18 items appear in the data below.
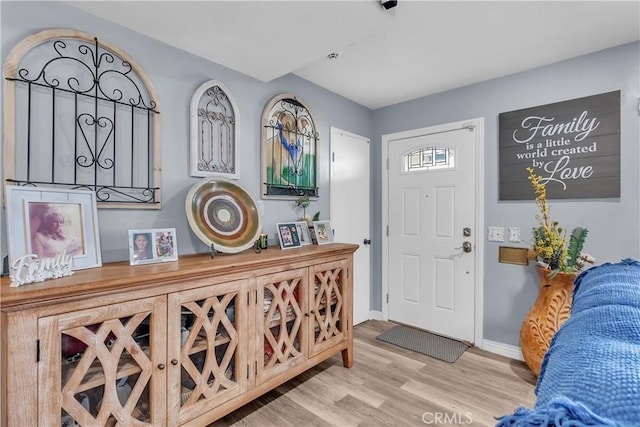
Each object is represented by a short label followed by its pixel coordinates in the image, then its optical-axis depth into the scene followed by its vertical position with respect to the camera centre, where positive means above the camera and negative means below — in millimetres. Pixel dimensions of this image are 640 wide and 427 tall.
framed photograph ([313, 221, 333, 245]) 2513 -152
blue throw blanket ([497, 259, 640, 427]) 427 -263
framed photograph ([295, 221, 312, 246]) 2418 -156
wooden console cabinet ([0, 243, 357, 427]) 1071 -569
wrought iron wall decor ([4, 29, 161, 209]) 1386 +464
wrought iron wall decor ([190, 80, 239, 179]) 1968 +548
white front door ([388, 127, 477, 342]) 2854 -174
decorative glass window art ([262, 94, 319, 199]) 2414 +538
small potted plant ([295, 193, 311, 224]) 2623 +89
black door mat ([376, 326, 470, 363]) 2643 -1187
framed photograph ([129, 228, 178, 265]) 1551 -173
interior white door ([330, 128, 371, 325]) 3053 +125
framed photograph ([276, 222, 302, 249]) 2258 -164
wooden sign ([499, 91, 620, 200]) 2199 +514
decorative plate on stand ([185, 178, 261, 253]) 1812 -13
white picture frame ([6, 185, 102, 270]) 1217 -51
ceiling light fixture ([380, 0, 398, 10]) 1532 +1054
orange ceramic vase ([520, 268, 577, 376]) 2174 -716
